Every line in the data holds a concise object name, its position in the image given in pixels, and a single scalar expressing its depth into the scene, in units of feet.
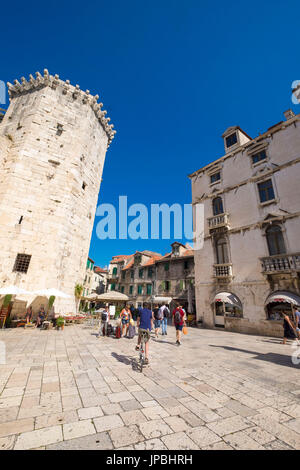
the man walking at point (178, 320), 26.43
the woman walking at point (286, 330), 30.60
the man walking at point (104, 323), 32.28
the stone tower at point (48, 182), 42.21
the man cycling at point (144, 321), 18.24
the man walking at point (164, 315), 35.83
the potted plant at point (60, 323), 36.22
